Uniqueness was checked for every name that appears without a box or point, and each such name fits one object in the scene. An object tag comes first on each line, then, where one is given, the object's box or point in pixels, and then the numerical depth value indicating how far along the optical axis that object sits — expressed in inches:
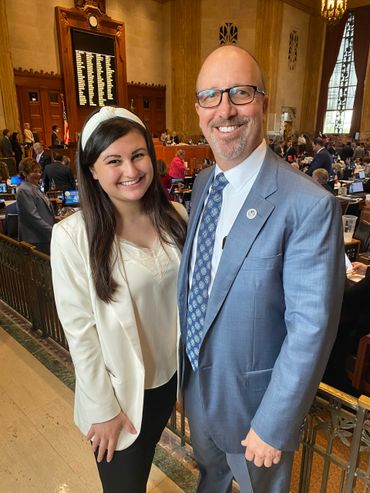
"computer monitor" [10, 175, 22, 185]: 263.3
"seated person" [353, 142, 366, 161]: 504.7
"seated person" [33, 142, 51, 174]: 313.3
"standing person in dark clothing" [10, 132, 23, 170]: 418.8
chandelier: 361.1
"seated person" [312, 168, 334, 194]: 201.0
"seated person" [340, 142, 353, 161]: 503.2
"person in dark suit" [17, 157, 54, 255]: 162.1
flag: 506.7
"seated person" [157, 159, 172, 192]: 232.4
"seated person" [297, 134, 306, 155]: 575.8
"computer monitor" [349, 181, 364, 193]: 269.1
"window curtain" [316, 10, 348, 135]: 660.0
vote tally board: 503.2
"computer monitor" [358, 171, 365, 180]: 316.2
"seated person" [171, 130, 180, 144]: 525.5
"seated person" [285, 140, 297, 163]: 455.5
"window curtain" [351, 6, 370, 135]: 625.9
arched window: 657.6
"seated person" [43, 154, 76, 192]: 243.8
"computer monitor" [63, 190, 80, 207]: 224.5
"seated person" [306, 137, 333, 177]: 284.0
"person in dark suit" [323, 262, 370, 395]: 94.5
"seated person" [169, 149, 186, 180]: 315.9
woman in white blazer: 46.6
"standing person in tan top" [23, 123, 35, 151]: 450.9
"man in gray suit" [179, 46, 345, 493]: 35.9
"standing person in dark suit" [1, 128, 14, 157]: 396.2
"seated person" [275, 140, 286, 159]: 504.2
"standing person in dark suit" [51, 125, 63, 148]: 454.3
